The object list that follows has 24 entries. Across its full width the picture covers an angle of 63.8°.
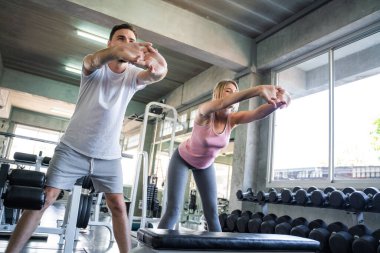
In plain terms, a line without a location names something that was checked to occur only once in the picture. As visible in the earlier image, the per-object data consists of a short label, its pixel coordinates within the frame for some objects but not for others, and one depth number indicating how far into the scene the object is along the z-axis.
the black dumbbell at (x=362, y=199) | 2.30
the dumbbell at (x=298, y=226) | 2.58
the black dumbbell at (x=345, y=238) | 2.17
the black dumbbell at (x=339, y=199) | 2.49
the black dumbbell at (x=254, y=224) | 3.09
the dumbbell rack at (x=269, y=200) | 2.44
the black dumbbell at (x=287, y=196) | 3.02
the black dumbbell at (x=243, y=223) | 3.27
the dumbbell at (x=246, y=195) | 3.62
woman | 1.80
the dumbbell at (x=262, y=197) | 3.42
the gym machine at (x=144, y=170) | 3.19
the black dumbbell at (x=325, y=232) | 2.34
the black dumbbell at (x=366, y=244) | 2.02
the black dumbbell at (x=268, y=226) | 2.92
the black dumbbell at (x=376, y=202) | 2.20
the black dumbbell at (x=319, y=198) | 2.68
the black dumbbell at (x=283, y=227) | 2.75
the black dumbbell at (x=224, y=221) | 3.63
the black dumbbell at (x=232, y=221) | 3.47
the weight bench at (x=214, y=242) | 1.01
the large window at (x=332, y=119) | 2.93
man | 1.36
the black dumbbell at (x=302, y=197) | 2.84
